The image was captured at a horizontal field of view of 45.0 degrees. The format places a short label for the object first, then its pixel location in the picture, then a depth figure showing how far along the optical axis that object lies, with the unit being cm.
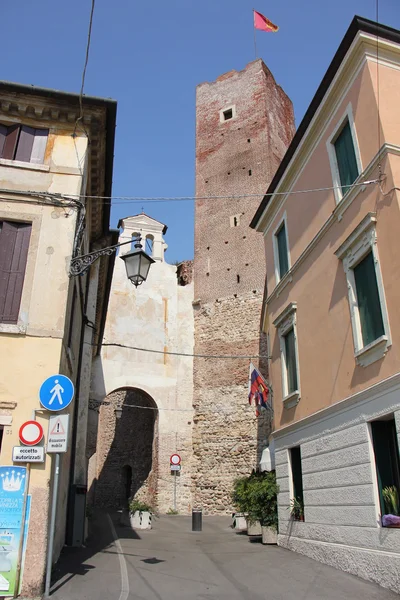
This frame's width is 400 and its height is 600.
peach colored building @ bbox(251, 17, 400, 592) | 720
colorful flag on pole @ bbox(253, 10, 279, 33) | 2484
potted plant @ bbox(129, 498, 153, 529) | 1505
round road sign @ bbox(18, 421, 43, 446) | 646
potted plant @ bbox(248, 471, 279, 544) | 1088
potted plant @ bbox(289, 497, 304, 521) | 980
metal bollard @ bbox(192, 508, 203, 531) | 1476
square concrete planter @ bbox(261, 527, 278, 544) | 1077
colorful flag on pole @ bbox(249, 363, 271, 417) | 1477
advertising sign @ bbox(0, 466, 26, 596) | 588
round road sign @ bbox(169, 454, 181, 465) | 2165
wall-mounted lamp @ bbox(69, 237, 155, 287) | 766
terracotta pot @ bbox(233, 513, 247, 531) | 1495
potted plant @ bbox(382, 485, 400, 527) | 663
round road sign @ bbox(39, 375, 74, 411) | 649
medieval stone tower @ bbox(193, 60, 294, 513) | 2267
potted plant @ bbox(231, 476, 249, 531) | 1209
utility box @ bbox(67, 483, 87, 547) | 992
